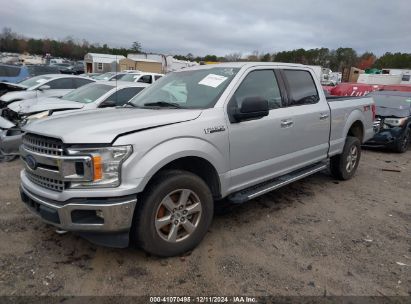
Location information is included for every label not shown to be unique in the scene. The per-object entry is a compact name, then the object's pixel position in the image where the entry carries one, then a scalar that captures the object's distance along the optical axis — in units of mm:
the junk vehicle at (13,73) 15062
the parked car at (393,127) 9055
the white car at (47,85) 9999
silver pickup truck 2920
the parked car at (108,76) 18766
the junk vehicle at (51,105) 6598
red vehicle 12143
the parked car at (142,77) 16027
